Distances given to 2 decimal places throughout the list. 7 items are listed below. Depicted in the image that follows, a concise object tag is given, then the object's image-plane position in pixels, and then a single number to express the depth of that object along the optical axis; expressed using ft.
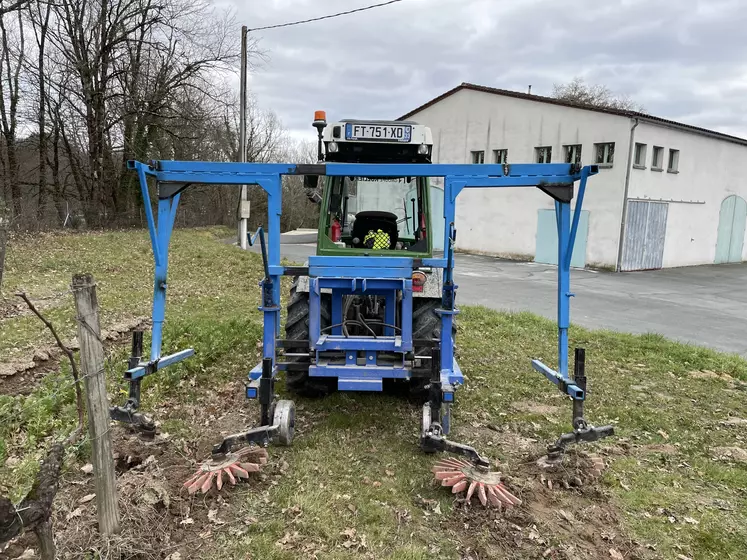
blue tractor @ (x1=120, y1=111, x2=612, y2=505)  12.84
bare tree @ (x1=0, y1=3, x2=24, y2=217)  73.61
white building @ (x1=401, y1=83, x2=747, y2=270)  62.95
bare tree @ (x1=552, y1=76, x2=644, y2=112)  125.88
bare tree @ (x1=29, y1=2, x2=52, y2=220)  75.61
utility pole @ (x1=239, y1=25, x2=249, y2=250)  56.59
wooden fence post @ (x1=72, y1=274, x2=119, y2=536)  8.75
